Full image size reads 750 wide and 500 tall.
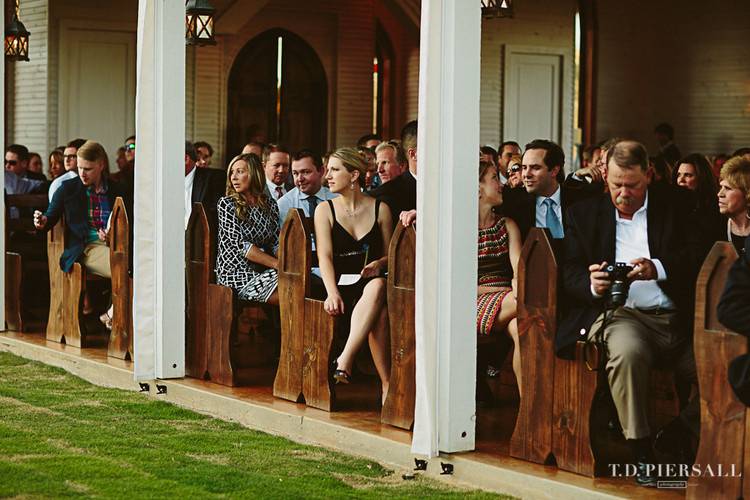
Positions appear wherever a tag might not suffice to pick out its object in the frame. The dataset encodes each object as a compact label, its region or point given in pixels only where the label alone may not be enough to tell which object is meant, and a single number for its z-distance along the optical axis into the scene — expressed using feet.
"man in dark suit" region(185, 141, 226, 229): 63.83
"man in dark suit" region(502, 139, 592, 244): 49.60
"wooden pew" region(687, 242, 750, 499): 33.10
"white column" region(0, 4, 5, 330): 65.45
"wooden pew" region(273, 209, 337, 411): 46.91
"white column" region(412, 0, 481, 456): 39.09
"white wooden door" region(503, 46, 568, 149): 113.45
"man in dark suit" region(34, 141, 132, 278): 62.59
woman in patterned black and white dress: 53.96
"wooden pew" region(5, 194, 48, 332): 66.64
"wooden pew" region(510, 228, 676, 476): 37.39
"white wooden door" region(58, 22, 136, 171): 108.52
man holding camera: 36.48
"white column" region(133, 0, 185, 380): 52.24
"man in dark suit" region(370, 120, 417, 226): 51.84
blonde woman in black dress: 48.61
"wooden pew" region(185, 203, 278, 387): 51.99
